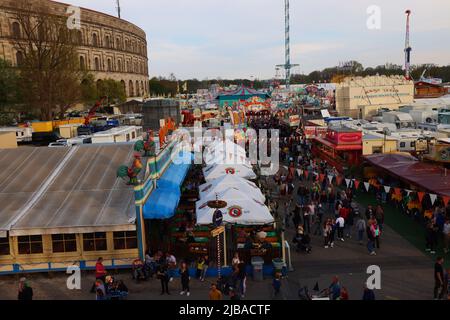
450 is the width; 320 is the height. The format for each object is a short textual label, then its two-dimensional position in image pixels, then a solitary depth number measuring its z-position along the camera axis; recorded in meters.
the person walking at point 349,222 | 16.59
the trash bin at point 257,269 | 12.95
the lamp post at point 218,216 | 12.79
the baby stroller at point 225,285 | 11.93
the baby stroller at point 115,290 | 11.60
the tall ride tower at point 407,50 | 94.31
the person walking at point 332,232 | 15.32
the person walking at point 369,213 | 16.81
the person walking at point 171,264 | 13.19
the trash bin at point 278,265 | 12.86
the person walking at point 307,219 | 17.11
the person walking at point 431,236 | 14.36
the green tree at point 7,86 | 41.44
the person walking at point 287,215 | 18.17
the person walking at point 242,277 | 11.99
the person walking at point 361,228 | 15.48
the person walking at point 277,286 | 11.68
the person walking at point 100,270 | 12.46
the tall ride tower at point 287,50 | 124.99
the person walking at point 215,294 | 10.52
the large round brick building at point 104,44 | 59.97
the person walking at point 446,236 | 14.08
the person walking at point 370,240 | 14.52
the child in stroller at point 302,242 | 14.94
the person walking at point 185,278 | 11.88
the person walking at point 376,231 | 14.60
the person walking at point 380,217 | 16.30
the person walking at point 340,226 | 15.78
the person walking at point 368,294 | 9.93
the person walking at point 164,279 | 12.05
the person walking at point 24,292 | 10.91
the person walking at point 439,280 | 10.85
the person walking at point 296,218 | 16.72
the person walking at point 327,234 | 15.27
